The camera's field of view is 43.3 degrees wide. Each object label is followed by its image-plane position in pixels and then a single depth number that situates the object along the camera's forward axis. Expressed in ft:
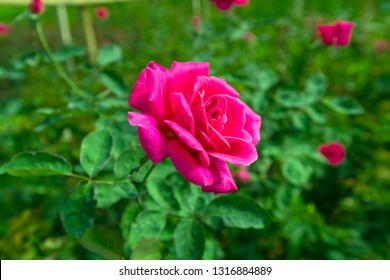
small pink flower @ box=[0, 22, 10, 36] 2.76
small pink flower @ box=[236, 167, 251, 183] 2.03
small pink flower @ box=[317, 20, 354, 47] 2.00
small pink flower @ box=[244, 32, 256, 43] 3.45
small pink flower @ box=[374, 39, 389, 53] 4.43
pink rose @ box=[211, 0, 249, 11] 1.83
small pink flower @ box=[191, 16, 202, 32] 2.99
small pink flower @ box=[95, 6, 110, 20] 3.14
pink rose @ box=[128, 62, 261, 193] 0.90
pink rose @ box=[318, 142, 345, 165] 2.27
